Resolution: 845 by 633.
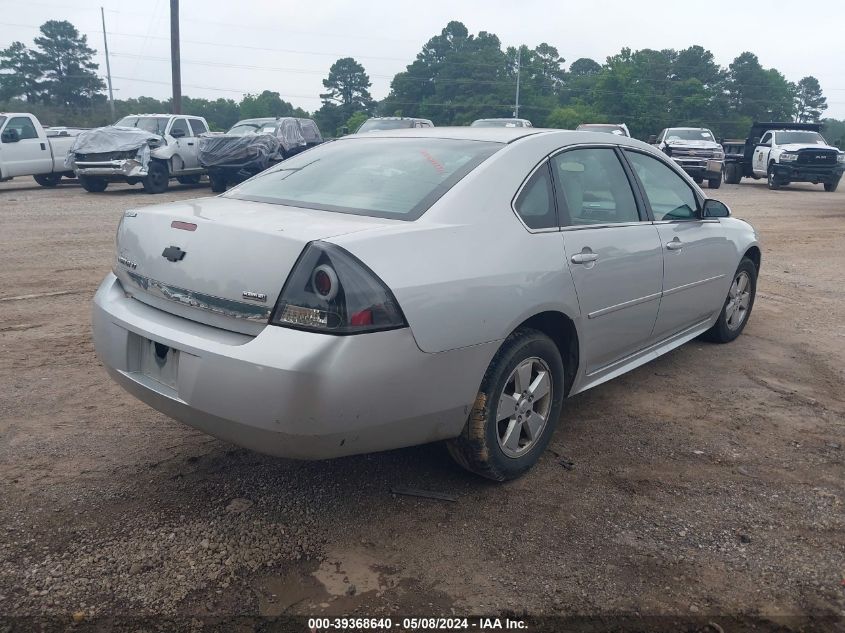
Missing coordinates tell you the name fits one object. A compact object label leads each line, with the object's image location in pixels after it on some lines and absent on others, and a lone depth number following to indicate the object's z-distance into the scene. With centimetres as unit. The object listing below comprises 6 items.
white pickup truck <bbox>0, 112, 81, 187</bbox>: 1755
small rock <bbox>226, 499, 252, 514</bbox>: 307
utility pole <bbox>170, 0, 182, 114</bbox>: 2608
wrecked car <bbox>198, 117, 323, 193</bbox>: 1645
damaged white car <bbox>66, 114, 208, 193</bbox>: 1662
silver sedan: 258
